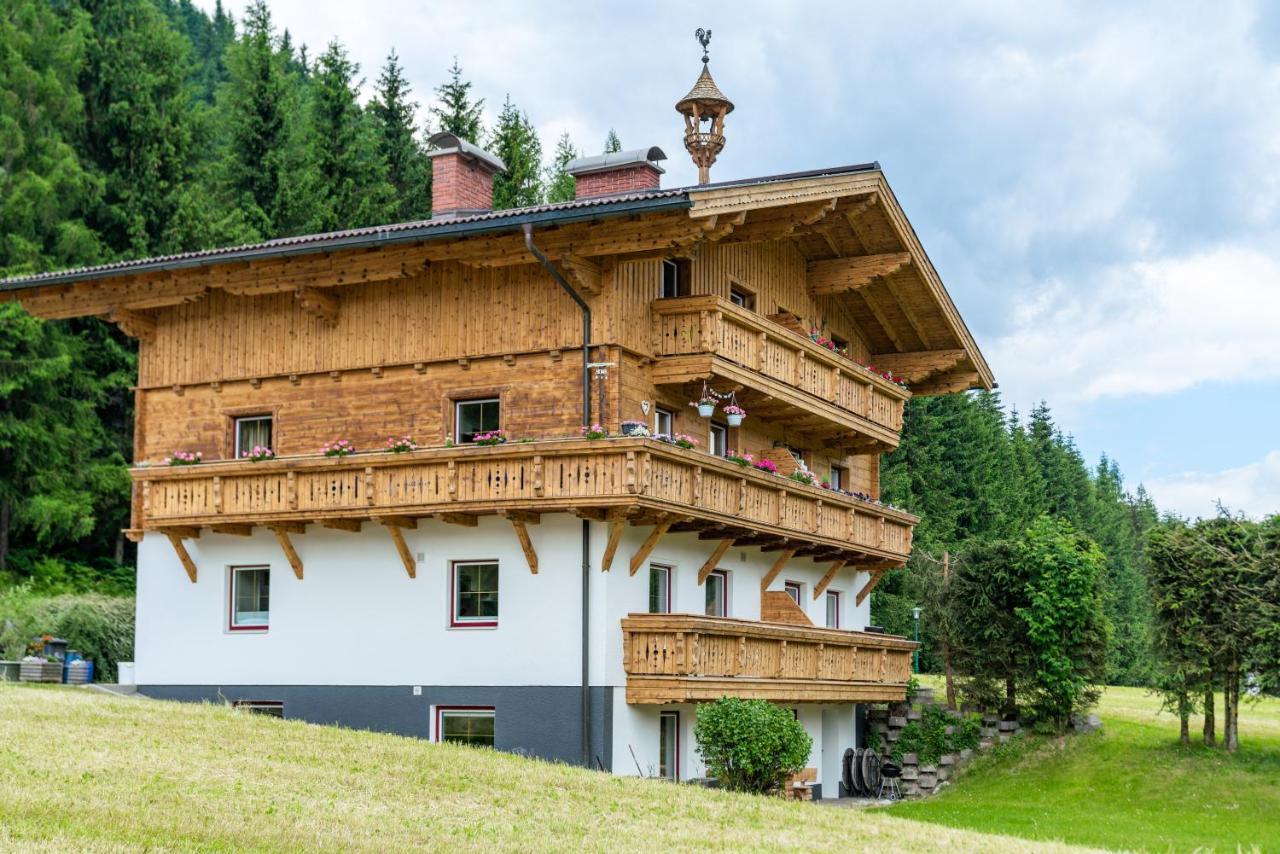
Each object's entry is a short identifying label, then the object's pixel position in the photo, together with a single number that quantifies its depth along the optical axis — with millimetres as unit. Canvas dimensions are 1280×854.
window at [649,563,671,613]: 26734
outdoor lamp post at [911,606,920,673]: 53331
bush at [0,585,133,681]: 31469
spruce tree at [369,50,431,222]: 56594
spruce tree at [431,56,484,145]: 59812
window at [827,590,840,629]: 34500
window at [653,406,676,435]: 27750
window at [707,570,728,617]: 28781
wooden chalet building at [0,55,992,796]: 24984
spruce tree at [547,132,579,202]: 60344
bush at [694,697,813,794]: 24156
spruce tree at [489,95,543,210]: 57938
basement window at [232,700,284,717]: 27609
